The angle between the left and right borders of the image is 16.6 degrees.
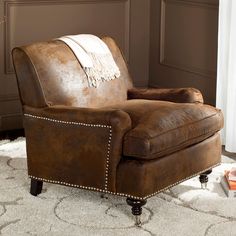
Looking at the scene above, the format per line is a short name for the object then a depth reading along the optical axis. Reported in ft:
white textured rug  12.48
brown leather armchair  12.62
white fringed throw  14.58
